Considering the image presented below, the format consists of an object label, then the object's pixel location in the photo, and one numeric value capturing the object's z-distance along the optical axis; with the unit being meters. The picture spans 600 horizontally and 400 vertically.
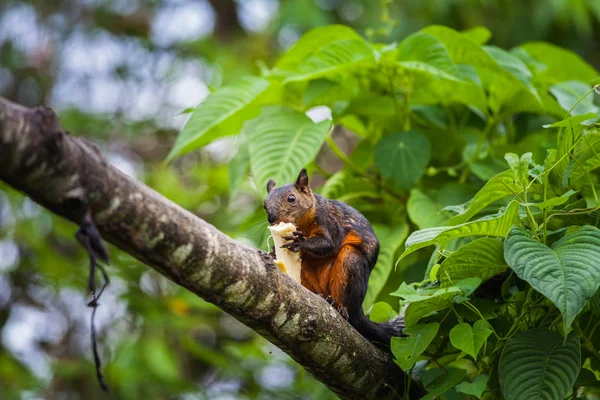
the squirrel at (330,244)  4.84
